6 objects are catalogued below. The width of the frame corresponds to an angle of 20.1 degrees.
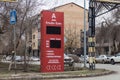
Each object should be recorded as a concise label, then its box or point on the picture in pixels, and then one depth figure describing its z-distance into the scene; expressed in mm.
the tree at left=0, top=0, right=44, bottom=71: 32219
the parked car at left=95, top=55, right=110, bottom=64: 54159
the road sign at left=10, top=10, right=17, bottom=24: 22562
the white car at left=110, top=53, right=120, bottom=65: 49631
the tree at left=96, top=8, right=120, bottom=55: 70075
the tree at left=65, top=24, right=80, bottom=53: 86725
